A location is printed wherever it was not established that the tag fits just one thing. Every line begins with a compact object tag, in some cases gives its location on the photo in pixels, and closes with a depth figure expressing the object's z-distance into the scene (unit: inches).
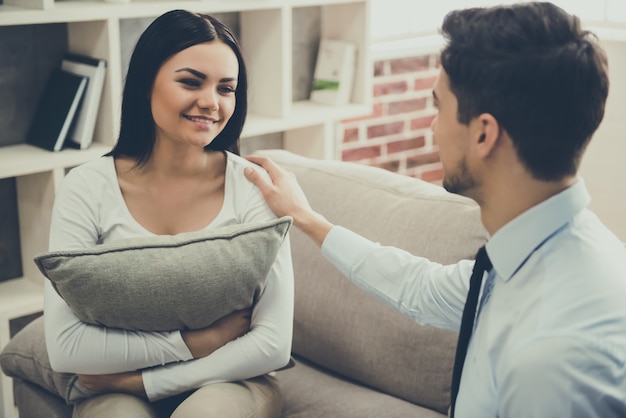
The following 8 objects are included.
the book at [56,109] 104.0
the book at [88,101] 104.1
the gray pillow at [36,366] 73.4
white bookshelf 101.2
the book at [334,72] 130.7
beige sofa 77.2
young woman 69.0
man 47.0
